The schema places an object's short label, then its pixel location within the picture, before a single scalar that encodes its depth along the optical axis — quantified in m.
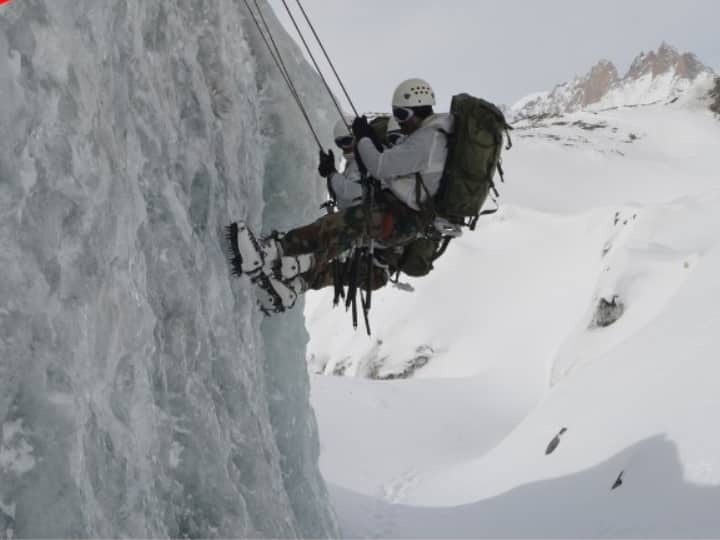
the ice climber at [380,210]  6.45
